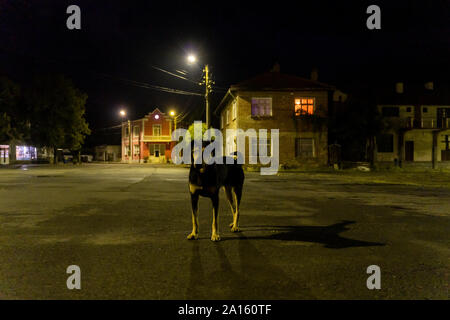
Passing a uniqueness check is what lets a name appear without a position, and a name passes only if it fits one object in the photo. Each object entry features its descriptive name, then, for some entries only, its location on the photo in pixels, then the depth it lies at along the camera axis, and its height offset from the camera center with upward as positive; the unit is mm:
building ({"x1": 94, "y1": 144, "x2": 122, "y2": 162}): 86688 -333
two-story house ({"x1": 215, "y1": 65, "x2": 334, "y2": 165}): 34812 +3460
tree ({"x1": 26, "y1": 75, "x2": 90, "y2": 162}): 52969 +5878
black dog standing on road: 5848 -505
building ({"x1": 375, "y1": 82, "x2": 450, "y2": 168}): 40969 +2168
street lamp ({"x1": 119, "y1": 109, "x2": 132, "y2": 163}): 65075 +6852
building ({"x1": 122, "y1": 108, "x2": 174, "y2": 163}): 70625 +2413
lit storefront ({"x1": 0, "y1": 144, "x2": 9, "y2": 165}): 53250 -213
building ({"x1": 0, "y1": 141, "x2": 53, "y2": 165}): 53794 -128
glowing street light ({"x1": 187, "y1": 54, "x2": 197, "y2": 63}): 26469 +6333
